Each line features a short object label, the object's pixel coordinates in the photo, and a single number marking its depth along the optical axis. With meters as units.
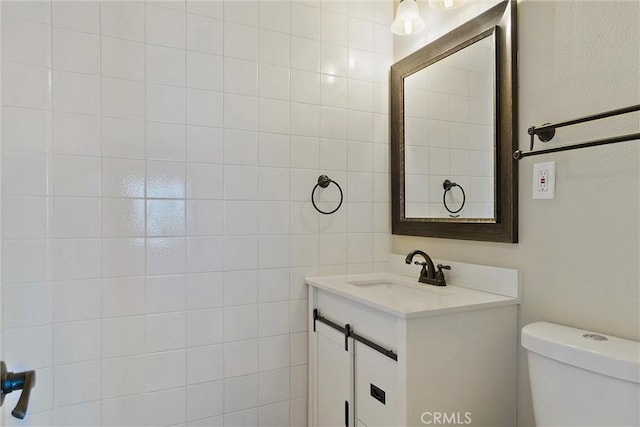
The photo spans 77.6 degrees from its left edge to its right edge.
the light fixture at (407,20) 1.66
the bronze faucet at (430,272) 1.62
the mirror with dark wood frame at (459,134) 1.43
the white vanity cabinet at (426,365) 1.20
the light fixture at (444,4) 1.59
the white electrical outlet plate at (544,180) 1.28
